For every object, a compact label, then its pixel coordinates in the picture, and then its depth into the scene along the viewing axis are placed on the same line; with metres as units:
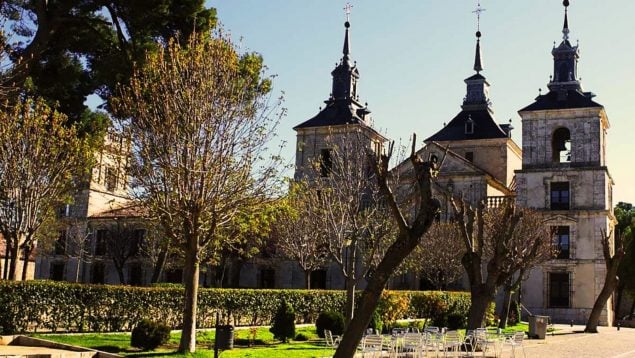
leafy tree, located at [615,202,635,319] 54.16
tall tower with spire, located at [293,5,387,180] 48.34
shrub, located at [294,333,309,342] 20.88
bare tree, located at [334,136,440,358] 11.98
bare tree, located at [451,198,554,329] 19.94
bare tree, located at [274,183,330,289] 34.06
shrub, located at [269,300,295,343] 19.55
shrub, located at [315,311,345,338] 21.06
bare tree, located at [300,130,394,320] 21.81
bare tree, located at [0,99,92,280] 20.12
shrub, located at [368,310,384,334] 22.31
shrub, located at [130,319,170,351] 15.94
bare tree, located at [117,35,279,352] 16.27
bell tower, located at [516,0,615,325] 41.12
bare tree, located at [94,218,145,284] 45.97
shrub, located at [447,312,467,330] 27.47
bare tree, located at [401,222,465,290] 38.72
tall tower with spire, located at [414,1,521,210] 44.72
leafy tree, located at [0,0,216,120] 18.86
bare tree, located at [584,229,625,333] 32.06
